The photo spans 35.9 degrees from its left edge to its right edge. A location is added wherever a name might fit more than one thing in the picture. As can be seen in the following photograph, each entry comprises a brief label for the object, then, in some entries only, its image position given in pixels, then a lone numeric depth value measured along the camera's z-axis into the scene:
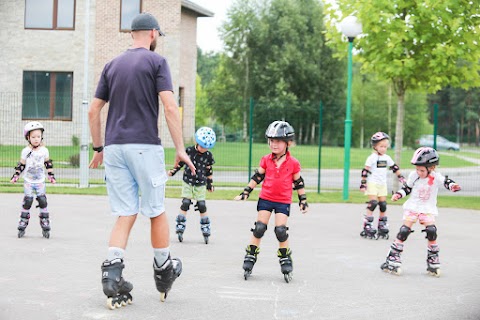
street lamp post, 16.42
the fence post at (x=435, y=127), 18.98
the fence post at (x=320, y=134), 19.51
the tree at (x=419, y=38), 17.09
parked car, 22.57
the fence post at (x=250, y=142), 19.86
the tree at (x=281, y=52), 57.12
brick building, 32.41
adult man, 5.83
